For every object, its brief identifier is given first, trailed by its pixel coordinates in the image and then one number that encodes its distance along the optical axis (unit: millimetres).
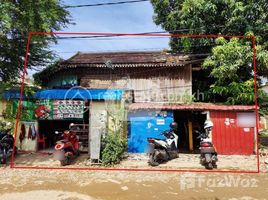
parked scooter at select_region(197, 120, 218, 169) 6204
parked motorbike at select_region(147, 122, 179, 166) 6542
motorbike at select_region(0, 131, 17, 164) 6641
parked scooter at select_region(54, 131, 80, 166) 6507
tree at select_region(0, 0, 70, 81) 6574
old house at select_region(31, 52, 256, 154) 7914
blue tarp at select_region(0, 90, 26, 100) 8143
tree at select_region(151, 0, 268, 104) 8099
